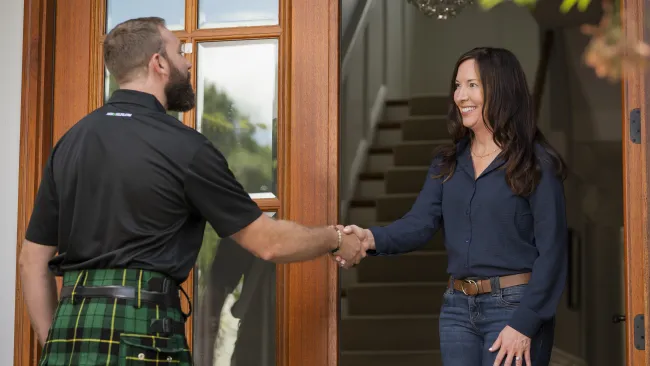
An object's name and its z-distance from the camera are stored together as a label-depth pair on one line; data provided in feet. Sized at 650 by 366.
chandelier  22.41
